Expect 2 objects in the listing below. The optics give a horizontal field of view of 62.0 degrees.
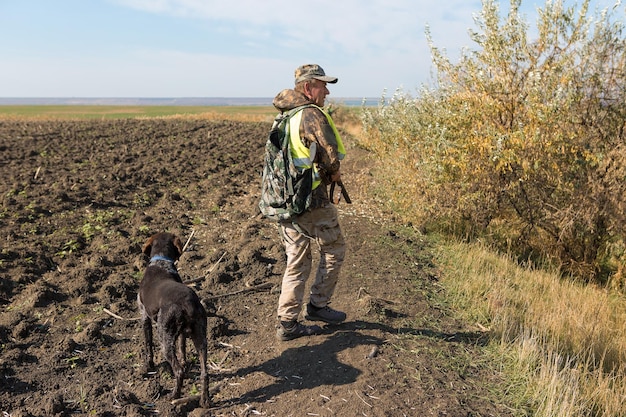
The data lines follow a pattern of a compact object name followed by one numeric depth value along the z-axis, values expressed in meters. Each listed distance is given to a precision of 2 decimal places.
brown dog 3.82
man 4.18
